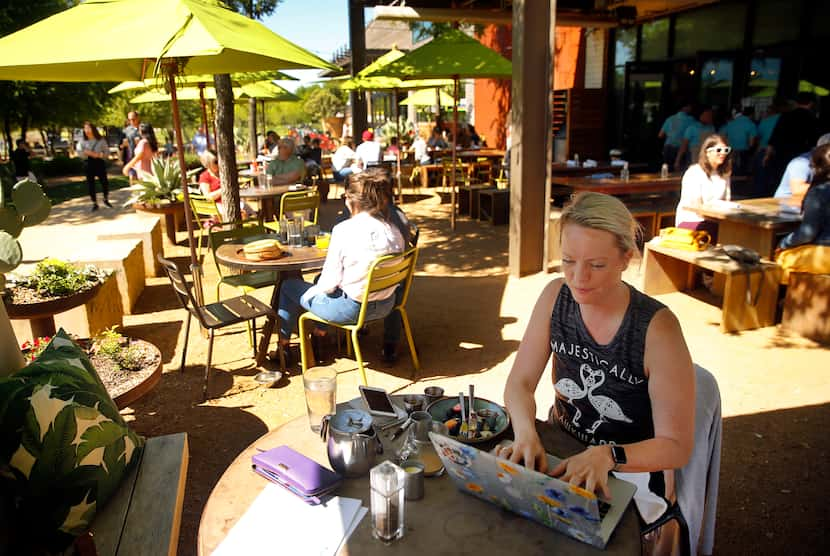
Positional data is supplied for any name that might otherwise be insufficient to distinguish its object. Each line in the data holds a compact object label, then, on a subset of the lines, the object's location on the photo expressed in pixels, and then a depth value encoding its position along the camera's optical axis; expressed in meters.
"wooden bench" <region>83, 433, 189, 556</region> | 1.71
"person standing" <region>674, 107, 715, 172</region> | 8.83
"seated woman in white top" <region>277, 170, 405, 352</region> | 3.59
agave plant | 8.18
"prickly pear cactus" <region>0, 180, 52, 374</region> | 2.24
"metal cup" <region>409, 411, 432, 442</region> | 1.67
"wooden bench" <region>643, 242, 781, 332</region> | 4.55
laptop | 1.25
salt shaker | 1.32
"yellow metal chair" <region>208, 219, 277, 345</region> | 4.63
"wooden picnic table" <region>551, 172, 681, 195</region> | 7.04
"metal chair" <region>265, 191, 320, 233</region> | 6.40
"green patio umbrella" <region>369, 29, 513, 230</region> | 7.73
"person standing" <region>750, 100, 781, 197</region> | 8.08
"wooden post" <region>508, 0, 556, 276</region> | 5.89
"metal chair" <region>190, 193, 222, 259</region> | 6.68
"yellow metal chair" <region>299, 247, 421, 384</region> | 3.56
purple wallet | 1.48
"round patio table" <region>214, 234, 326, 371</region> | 3.89
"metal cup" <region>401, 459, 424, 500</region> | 1.47
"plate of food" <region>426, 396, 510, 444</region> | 1.72
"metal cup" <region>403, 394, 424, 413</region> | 1.90
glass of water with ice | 1.80
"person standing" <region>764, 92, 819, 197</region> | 7.62
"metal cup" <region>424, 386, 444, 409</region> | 1.93
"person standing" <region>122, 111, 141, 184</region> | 12.82
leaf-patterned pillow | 1.59
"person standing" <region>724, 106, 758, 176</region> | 8.64
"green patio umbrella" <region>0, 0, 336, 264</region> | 2.94
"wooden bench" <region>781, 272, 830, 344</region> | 4.36
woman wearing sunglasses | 5.31
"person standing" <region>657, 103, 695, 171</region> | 9.32
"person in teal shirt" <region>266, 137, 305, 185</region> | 8.61
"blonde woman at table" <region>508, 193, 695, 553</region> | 1.56
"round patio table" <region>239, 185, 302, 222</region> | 7.64
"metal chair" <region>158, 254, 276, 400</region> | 3.70
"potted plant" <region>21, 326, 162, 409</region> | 2.84
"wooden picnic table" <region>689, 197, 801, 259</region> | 4.86
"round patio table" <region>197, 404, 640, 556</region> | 1.30
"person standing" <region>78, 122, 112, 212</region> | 10.90
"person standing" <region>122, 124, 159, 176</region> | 9.52
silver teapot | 1.56
